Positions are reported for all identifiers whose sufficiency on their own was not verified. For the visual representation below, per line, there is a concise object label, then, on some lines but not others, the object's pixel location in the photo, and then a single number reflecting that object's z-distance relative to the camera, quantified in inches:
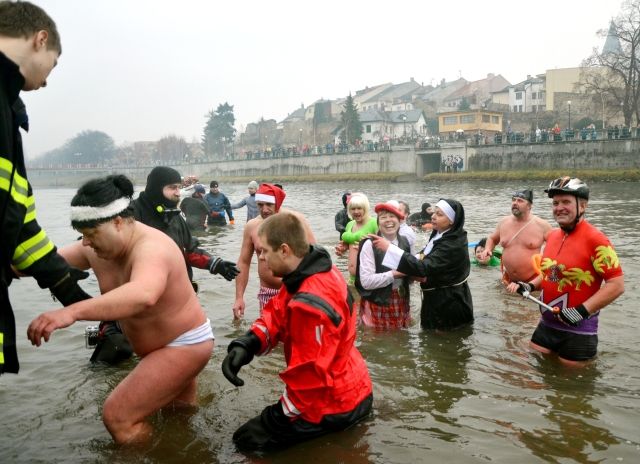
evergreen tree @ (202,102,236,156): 4554.6
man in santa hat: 250.4
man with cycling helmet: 194.7
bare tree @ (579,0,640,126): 1851.6
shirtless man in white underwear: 137.9
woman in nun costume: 225.8
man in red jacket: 132.5
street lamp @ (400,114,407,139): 3619.6
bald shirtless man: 325.4
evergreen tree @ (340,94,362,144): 3358.8
